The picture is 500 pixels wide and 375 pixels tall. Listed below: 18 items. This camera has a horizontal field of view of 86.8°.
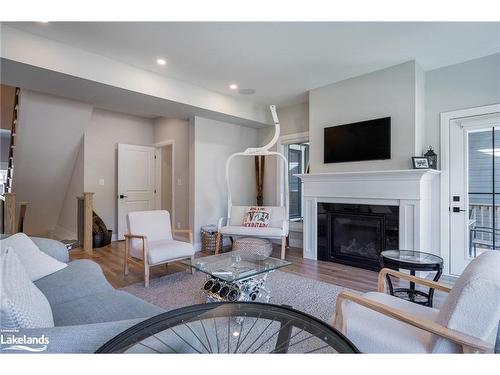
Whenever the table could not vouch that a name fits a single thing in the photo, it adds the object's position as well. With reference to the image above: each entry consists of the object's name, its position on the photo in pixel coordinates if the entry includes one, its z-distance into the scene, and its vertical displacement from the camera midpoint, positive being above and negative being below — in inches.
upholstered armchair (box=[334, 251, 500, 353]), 44.0 -24.4
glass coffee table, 88.2 -29.0
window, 208.5 +14.4
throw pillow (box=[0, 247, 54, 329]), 37.3 -17.8
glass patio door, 123.8 +0.4
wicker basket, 177.3 -34.4
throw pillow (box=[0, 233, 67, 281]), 71.1 -19.9
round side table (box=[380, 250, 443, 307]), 82.7 -24.0
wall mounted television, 138.0 +26.1
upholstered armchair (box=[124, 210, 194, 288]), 116.0 -27.0
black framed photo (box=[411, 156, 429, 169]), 125.6 +12.7
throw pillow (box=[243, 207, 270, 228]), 171.1 -19.8
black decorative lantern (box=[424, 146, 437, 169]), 129.0 +15.5
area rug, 96.3 -42.7
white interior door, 215.8 +6.2
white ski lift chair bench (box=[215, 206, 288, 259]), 161.5 -25.3
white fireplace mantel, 125.1 -3.1
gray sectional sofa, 35.5 -26.0
